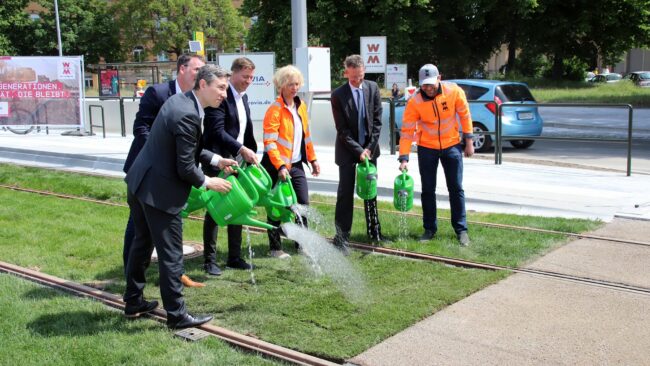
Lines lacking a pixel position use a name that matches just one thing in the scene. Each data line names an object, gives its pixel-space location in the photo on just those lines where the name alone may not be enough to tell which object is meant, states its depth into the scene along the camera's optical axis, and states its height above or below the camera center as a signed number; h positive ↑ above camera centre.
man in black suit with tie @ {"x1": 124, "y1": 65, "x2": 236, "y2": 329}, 4.62 -0.55
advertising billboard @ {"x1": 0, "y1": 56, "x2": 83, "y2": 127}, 18.30 +0.17
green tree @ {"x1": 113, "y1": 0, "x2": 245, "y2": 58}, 70.06 +7.72
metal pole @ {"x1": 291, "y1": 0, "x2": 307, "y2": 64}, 11.27 +1.19
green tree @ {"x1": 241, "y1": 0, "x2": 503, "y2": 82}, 38.53 +4.05
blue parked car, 14.85 -0.37
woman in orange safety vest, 6.25 -0.38
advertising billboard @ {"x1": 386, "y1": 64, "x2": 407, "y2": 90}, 22.56 +0.71
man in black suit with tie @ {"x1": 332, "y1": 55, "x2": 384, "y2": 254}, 6.82 -0.34
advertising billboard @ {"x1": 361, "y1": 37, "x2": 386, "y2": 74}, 17.69 +1.13
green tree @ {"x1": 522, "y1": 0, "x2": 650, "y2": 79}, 39.47 +3.85
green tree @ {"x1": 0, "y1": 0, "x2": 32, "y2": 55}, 63.78 +6.78
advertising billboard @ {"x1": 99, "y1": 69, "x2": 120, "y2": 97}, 29.72 +0.68
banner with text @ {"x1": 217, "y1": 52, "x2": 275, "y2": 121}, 12.99 +0.26
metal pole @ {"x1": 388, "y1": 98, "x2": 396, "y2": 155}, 14.45 -0.59
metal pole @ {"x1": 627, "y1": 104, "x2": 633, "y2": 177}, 11.05 -0.74
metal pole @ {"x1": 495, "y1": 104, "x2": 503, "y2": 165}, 12.80 -0.86
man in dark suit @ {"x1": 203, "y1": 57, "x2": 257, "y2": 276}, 5.93 -0.32
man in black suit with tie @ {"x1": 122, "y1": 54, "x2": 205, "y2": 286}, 5.53 +0.02
